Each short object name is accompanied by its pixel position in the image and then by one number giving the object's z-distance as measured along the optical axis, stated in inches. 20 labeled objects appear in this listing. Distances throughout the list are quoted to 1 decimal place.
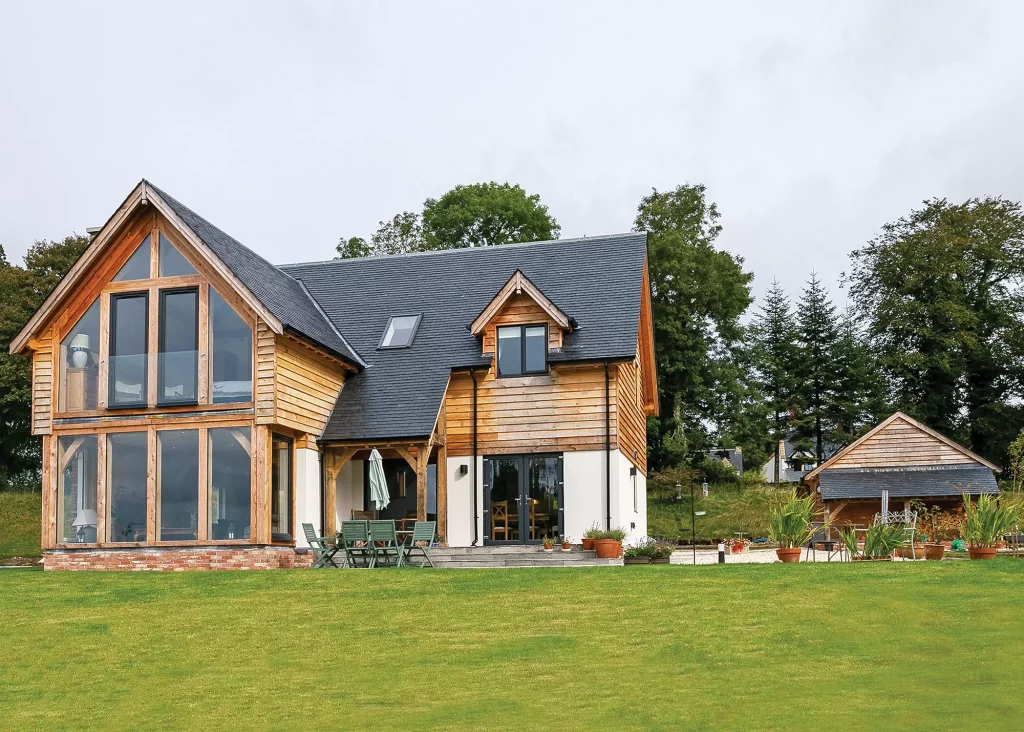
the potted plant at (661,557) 902.4
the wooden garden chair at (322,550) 855.1
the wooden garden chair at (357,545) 828.6
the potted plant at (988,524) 718.5
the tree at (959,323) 2017.7
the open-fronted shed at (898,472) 1542.8
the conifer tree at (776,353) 2244.1
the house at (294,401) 890.1
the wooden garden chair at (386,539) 827.4
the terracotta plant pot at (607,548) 888.9
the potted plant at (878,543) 733.3
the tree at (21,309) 1775.3
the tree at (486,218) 1974.7
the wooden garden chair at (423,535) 837.2
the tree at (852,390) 2197.3
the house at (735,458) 3098.9
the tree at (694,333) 1945.1
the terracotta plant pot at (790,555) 746.8
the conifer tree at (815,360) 2258.9
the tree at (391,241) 2085.4
